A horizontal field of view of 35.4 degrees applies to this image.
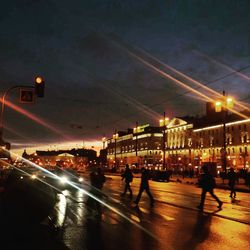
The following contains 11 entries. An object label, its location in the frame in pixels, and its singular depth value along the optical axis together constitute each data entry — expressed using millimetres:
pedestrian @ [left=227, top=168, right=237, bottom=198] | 22906
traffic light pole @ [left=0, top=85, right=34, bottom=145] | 22800
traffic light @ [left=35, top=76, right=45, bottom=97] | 19844
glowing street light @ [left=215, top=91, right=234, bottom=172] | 30903
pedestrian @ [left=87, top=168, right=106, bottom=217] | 16062
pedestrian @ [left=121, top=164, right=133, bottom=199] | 21500
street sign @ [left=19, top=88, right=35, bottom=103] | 21500
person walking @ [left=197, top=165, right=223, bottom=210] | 15975
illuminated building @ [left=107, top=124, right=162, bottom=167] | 126700
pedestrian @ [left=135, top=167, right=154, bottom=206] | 17547
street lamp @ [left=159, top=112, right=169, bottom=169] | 60356
